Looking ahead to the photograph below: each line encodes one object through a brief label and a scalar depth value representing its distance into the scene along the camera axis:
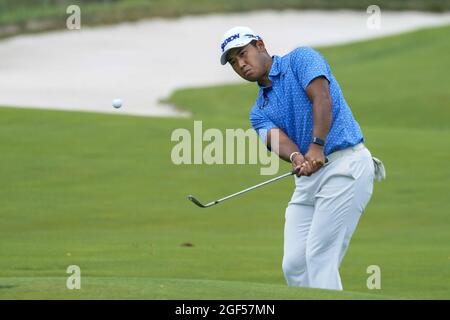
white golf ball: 22.29
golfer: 17.08
